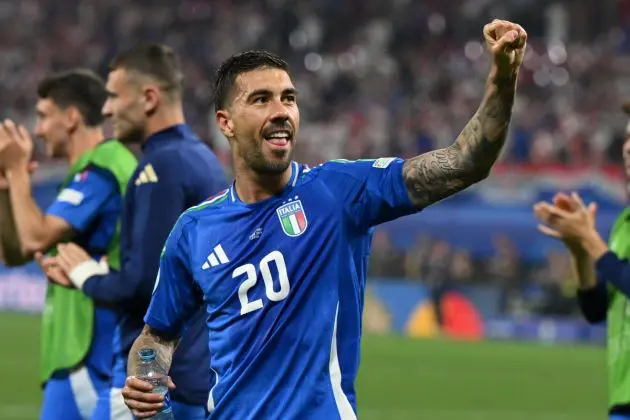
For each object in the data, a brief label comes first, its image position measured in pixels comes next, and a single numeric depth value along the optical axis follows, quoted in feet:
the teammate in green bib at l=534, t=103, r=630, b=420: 39.34
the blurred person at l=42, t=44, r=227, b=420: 37.52
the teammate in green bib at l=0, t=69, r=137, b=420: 41.70
